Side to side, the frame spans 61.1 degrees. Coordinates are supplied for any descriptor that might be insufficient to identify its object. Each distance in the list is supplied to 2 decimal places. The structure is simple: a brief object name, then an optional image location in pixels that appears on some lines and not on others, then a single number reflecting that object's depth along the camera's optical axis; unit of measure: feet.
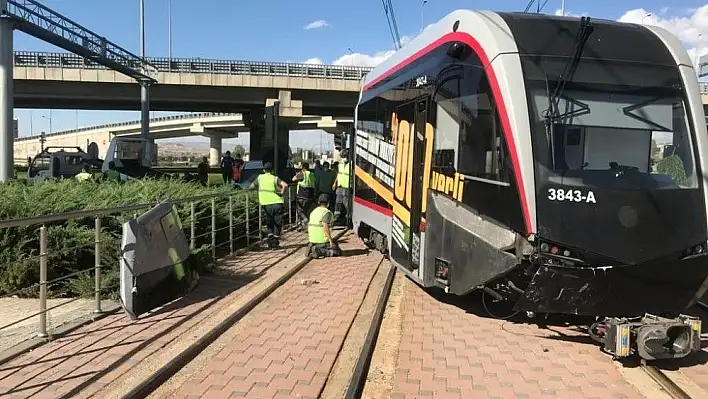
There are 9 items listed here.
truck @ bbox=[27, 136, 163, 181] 61.11
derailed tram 16.61
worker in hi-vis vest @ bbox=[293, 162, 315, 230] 49.56
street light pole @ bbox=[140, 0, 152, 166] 107.65
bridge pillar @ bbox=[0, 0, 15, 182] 63.77
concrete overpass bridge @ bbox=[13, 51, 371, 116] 117.39
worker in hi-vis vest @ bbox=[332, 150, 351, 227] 48.30
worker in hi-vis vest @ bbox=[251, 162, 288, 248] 36.86
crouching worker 33.81
